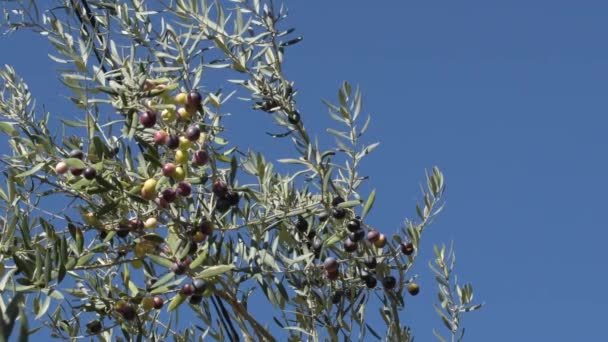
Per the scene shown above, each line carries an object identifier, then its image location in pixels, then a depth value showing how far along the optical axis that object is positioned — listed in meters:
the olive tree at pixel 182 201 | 4.35
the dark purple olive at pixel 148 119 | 4.40
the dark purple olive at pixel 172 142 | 4.32
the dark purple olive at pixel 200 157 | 4.35
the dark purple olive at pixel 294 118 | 4.86
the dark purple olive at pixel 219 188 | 4.45
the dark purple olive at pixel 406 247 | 5.04
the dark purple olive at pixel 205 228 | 4.43
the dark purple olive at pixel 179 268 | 4.21
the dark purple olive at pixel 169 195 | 4.28
